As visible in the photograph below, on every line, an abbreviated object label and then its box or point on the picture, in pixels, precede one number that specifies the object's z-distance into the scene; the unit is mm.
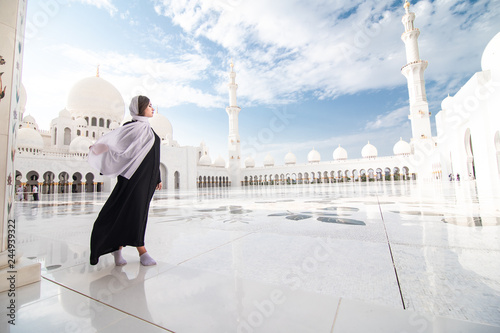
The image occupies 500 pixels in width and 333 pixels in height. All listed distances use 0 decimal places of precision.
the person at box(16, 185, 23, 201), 11812
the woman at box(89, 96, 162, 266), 1460
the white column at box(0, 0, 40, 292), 1174
